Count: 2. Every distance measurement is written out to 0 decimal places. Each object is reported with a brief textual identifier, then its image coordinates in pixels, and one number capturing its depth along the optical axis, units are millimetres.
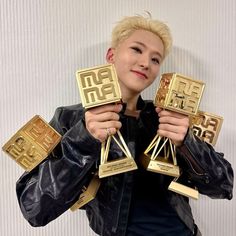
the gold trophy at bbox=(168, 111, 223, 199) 849
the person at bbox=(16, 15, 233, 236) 668
